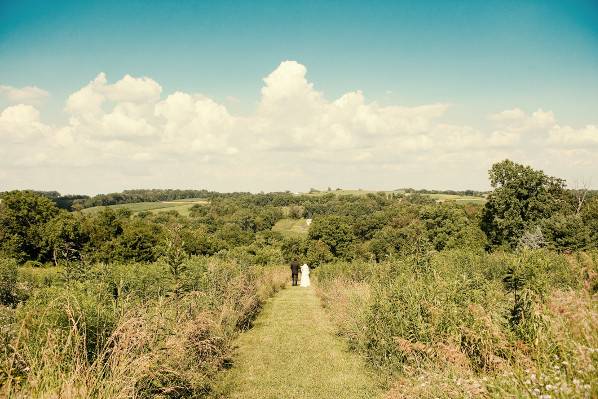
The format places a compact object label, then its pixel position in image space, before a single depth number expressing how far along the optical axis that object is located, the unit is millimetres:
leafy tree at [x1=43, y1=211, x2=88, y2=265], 50875
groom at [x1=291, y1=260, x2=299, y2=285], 27300
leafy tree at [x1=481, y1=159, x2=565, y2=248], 45500
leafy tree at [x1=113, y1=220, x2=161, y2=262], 52875
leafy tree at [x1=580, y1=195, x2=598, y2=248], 41362
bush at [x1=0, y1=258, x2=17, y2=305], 22234
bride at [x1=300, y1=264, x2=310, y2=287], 26391
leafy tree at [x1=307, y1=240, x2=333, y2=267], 63969
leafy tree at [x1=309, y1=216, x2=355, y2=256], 68438
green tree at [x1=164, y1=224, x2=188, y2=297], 9305
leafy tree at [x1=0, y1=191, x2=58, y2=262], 50438
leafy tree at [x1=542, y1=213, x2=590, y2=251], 39781
